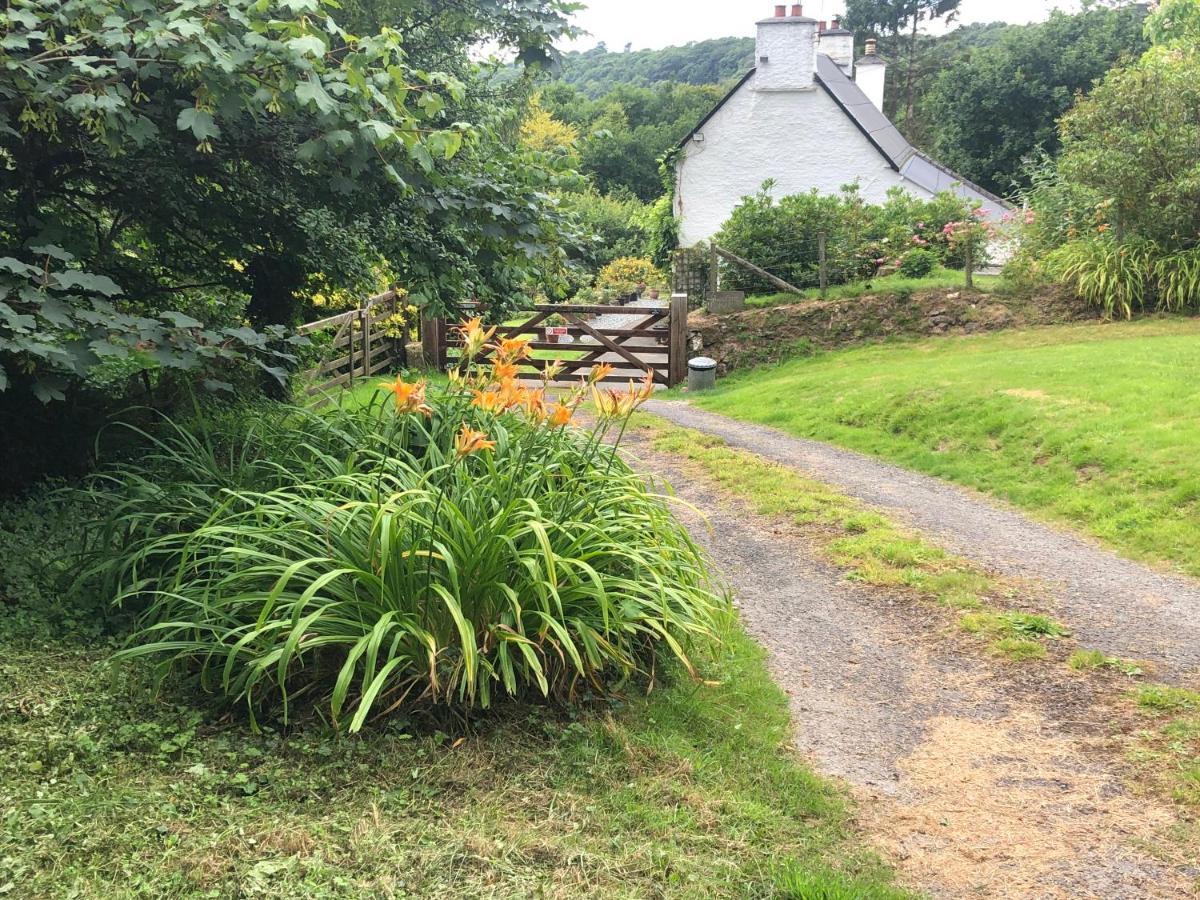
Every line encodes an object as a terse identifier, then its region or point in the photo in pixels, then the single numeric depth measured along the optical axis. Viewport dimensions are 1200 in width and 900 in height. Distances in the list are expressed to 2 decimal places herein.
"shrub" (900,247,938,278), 16.44
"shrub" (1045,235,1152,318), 13.32
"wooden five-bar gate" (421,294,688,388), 15.13
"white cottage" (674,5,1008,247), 24.03
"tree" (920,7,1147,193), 35.28
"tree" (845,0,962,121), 57.50
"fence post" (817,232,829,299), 15.78
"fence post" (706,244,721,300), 16.25
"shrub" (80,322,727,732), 3.22
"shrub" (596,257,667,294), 26.82
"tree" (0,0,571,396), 3.39
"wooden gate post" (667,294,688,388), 15.24
